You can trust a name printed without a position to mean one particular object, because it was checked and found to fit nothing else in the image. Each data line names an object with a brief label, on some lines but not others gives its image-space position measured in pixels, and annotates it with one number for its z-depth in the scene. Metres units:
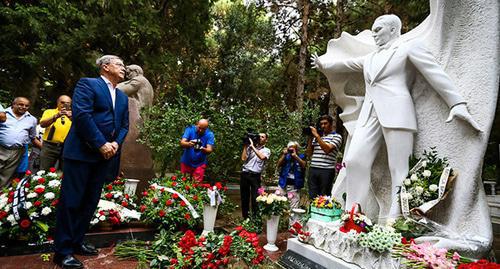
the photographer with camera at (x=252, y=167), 5.28
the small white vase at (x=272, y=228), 4.23
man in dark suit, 3.00
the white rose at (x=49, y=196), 3.83
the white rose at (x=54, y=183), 4.07
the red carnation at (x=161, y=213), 4.36
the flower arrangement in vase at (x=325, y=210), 3.51
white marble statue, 3.23
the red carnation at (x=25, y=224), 3.50
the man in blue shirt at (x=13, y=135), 5.02
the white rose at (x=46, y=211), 3.68
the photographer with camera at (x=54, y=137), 5.23
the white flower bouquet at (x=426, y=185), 3.14
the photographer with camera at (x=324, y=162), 5.04
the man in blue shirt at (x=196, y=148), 5.57
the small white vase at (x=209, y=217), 4.34
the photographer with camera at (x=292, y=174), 5.71
